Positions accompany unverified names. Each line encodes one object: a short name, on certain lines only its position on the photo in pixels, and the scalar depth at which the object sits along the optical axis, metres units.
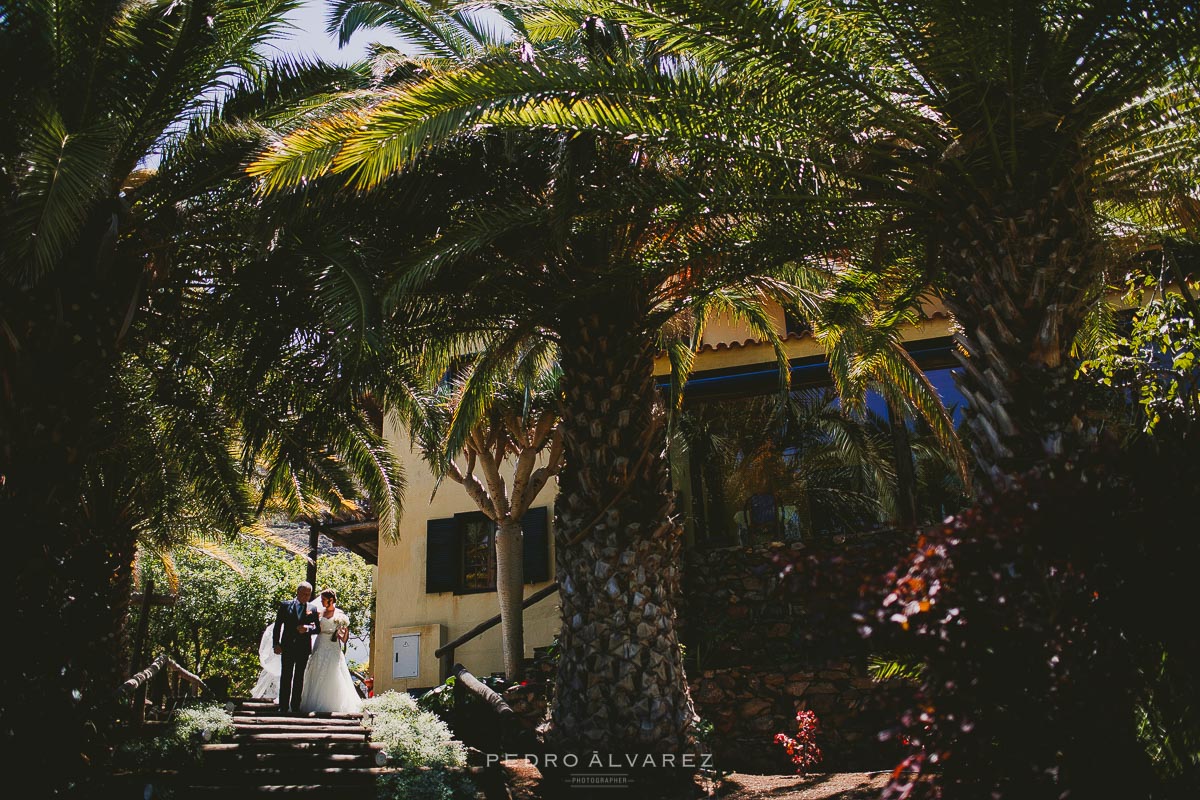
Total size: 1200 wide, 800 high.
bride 13.70
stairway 9.72
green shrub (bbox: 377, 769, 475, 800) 9.05
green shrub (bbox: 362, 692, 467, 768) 10.70
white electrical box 18.52
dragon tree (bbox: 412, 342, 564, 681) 15.35
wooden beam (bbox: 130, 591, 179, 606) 19.49
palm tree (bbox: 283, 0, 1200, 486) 6.34
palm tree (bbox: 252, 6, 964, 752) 8.20
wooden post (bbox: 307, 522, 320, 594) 20.22
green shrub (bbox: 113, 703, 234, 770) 11.55
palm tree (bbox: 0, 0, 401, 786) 7.29
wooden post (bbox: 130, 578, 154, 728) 14.43
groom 13.14
